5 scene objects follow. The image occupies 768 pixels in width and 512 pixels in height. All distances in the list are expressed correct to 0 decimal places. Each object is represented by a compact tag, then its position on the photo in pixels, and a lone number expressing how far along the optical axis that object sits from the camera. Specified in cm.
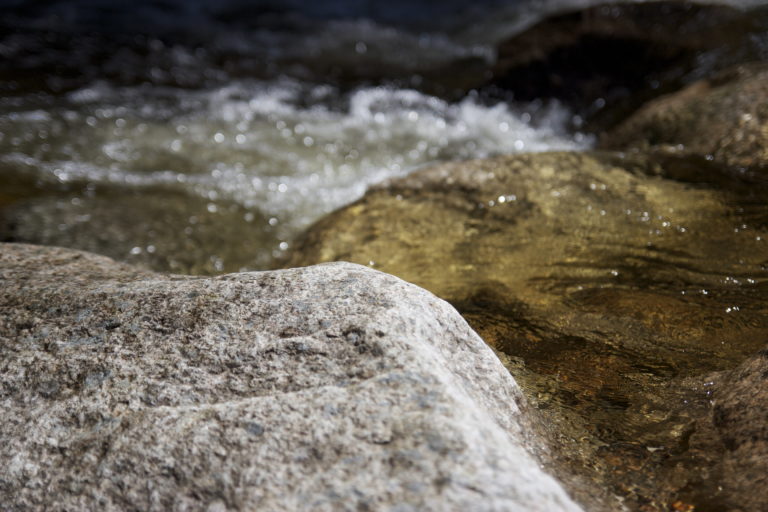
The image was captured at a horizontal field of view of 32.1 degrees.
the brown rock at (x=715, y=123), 177
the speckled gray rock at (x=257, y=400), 113
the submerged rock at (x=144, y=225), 184
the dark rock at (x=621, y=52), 241
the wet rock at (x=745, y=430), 120
